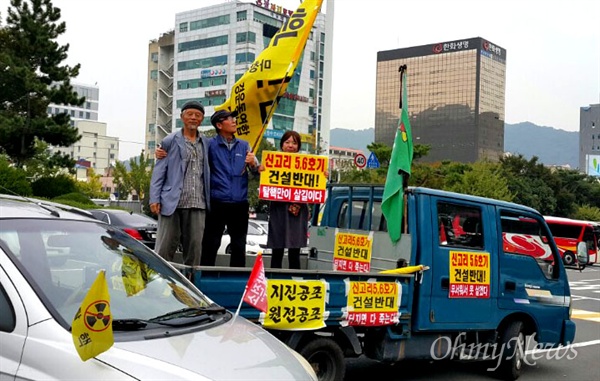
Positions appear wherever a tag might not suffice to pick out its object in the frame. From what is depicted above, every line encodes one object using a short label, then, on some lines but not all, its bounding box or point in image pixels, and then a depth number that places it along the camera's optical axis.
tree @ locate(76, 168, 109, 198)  69.50
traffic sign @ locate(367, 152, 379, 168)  21.61
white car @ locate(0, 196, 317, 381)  2.78
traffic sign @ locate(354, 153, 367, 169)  21.05
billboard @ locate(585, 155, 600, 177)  105.00
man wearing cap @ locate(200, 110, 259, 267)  6.20
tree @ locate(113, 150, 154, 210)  61.31
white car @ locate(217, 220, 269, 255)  15.62
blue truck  5.62
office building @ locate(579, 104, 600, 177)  160.50
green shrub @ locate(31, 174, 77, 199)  25.03
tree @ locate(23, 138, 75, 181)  29.81
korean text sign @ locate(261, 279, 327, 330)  5.26
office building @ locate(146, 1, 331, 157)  93.88
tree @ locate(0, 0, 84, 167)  27.92
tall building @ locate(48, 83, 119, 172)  122.88
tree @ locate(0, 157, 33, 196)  20.73
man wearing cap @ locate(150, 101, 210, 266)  5.91
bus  36.25
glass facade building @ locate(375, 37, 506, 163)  141.88
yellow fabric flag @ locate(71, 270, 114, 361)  2.68
